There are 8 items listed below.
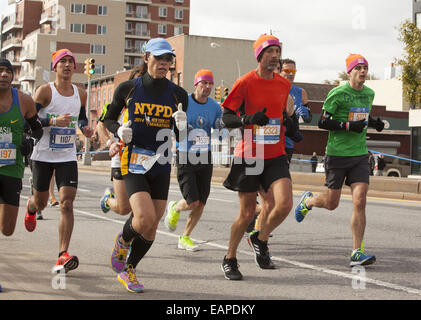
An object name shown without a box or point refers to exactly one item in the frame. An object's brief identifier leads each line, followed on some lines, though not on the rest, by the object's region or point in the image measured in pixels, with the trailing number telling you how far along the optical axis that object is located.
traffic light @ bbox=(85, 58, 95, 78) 33.44
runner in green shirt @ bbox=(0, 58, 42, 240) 6.03
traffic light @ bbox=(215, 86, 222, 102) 36.81
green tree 32.31
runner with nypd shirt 5.59
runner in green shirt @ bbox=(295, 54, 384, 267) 7.28
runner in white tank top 6.62
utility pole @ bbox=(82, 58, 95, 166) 33.44
